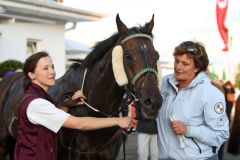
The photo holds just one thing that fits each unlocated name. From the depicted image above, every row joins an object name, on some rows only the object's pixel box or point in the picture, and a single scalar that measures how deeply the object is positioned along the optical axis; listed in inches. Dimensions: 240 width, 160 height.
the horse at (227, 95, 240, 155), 180.2
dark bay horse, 127.9
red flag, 711.2
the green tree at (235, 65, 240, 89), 1270.9
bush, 357.0
